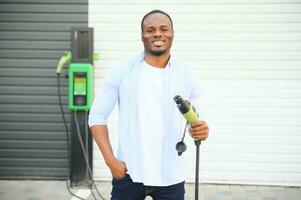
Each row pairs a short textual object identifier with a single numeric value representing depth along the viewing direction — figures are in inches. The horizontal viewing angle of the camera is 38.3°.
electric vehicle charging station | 209.5
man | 104.3
